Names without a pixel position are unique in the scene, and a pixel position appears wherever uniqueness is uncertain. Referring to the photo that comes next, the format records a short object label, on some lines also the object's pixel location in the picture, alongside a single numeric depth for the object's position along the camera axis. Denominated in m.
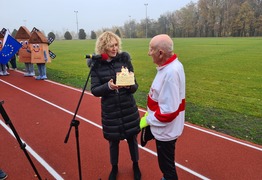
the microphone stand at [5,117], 2.04
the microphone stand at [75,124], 1.98
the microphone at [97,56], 1.99
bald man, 1.91
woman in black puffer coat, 2.36
